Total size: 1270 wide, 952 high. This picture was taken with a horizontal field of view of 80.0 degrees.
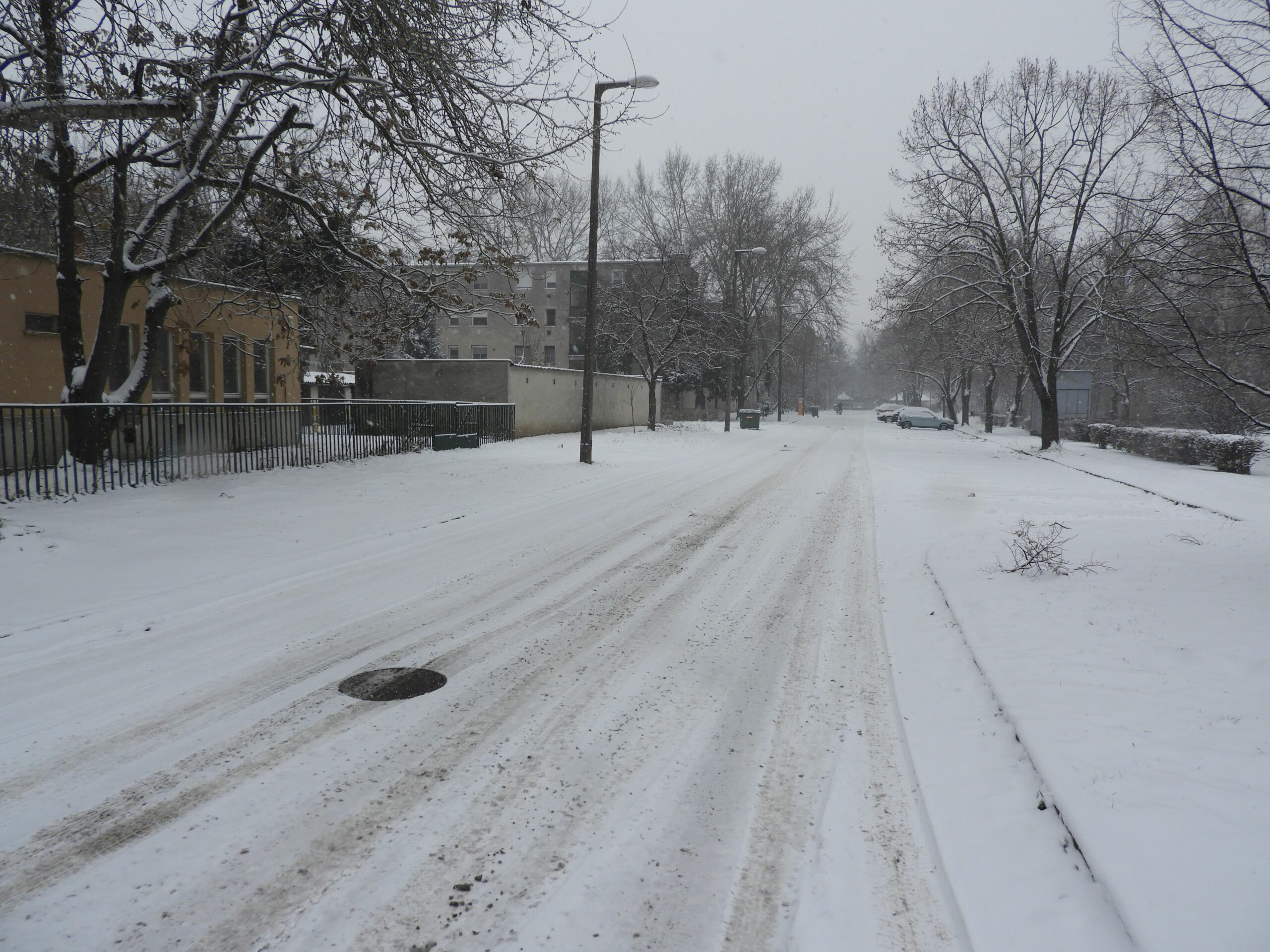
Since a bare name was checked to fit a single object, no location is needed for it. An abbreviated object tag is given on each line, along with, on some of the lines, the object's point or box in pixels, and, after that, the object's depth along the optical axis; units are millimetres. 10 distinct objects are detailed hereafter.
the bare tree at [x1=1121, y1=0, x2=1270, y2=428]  8148
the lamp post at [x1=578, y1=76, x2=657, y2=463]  16562
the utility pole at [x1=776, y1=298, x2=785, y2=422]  45544
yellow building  14711
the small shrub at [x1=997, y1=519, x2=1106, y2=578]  7570
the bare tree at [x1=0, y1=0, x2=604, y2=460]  7773
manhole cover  4594
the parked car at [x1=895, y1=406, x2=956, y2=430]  45794
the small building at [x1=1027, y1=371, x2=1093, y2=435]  41875
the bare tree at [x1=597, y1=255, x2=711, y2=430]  33750
